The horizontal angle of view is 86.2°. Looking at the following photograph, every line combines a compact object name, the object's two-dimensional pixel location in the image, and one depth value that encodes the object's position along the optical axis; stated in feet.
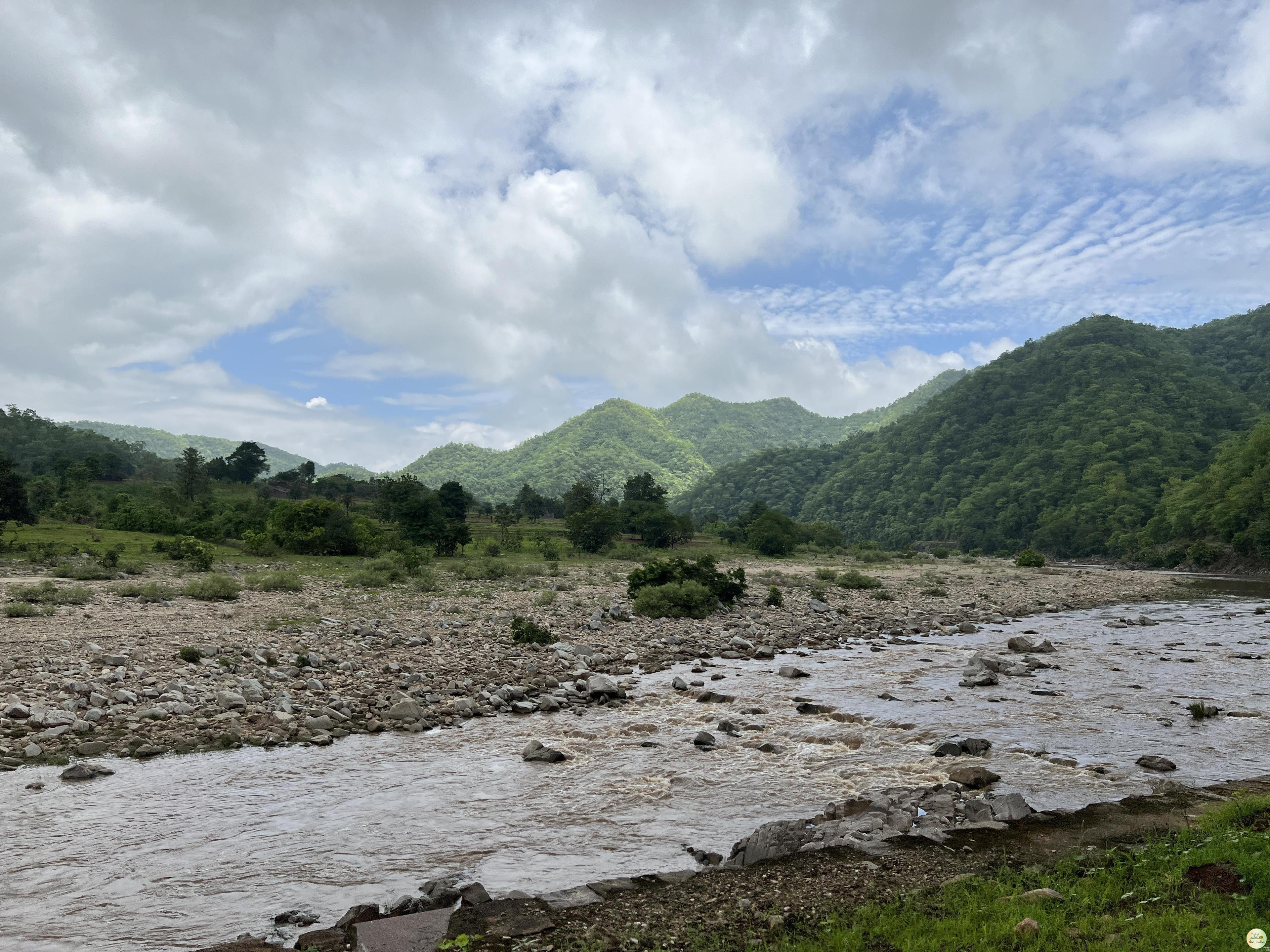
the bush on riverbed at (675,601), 96.94
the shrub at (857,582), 147.64
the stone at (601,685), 52.80
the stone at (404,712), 45.11
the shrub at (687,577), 107.14
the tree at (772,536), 277.64
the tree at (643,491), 335.47
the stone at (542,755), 38.32
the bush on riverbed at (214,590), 95.55
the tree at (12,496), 158.71
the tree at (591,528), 237.04
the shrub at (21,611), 73.41
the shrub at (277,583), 108.99
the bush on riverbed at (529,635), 70.54
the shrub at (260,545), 168.66
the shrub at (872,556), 281.54
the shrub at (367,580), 119.34
